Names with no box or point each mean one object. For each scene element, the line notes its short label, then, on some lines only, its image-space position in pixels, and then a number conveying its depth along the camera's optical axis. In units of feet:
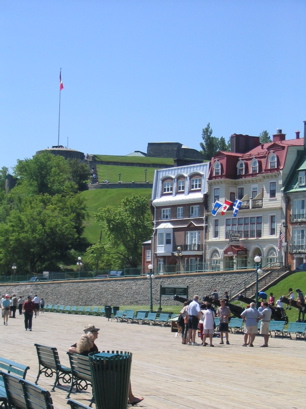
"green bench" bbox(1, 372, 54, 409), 36.11
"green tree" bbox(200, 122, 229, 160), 482.28
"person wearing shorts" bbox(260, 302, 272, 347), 97.96
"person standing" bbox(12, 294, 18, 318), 172.94
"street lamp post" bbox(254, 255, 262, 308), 141.10
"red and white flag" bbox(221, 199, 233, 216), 229.45
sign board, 181.88
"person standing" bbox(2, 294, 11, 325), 141.79
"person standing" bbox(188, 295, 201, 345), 97.35
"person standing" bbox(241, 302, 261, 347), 95.71
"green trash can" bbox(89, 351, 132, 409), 41.83
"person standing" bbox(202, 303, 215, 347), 96.32
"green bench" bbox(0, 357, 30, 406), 43.52
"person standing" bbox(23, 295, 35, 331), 121.29
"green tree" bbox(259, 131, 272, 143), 478.18
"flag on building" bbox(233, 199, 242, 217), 226.17
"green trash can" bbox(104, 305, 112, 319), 166.11
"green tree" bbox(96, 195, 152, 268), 324.60
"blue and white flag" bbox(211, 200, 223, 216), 229.86
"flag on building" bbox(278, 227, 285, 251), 216.54
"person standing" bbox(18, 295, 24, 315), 190.50
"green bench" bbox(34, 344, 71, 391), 55.36
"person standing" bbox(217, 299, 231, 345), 98.94
